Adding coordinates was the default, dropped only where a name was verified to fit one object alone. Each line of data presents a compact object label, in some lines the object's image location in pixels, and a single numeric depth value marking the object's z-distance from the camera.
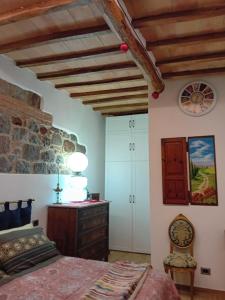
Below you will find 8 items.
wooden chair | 3.01
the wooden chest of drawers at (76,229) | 3.23
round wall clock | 3.36
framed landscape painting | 3.25
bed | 1.73
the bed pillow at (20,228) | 2.46
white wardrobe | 4.84
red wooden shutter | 3.36
